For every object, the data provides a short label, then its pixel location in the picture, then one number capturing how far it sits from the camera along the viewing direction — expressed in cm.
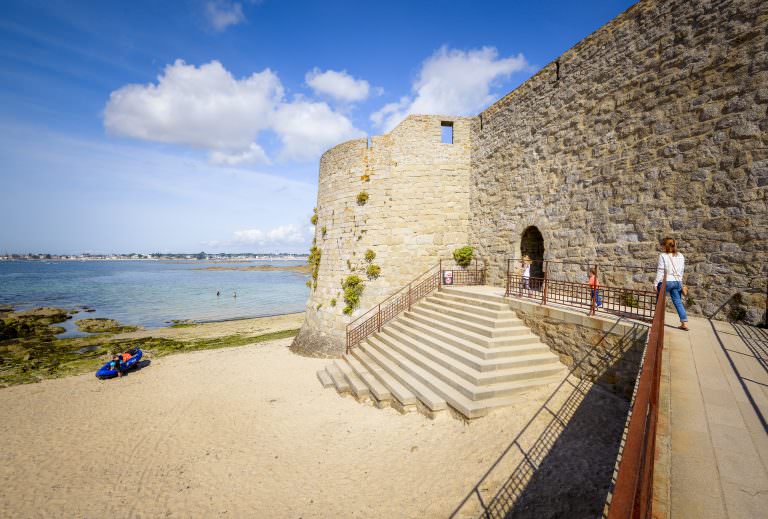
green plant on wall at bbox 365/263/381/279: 1349
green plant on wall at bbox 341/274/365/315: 1363
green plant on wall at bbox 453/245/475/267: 1370
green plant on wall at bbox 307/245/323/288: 1595
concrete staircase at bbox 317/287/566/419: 688
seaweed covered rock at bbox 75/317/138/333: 2294
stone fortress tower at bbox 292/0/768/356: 654
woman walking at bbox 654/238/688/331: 575
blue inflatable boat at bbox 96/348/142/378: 1265
